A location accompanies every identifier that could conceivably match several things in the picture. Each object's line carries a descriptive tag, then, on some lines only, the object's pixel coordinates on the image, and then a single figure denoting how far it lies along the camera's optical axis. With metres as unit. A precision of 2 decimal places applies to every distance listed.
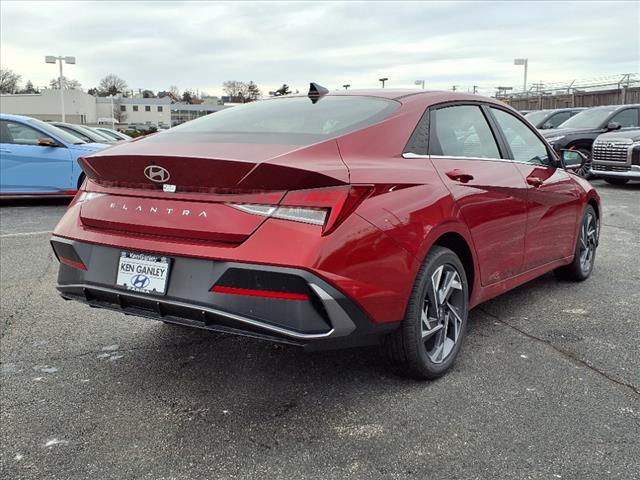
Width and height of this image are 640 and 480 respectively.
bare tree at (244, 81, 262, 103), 106.56
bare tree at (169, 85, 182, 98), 133.68
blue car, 10.41
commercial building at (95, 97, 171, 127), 113.06
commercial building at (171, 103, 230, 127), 95.67
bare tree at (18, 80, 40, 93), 102.66
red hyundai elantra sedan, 2.59
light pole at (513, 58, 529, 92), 46.98
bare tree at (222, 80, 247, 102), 112.59
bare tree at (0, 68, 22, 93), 95.62
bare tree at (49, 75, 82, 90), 108.38
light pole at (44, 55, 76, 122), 41.71
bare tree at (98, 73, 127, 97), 123.12
